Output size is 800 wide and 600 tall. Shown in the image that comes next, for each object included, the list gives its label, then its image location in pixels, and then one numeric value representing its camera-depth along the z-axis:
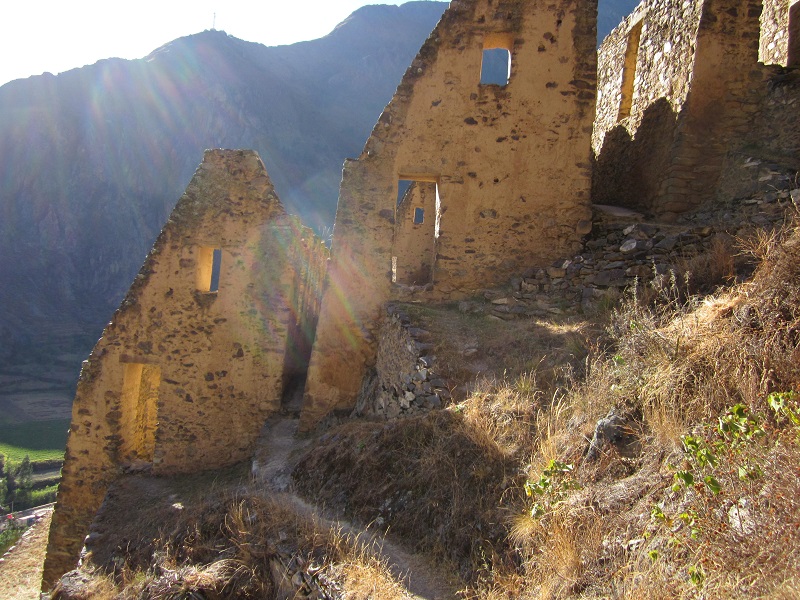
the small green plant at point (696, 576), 2.36
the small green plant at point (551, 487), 3.55
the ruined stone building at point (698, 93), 8.46
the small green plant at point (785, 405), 2.63
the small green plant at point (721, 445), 2.69
